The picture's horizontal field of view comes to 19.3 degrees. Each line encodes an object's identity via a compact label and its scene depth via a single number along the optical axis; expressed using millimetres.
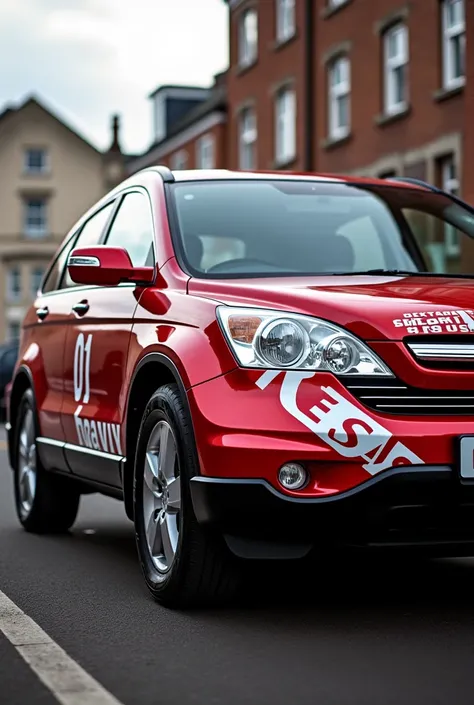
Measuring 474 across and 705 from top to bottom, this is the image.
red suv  4742
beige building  64375
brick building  24594
